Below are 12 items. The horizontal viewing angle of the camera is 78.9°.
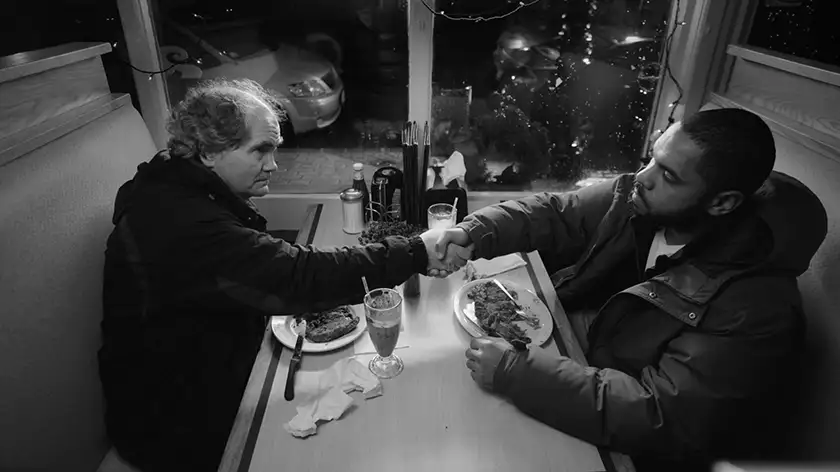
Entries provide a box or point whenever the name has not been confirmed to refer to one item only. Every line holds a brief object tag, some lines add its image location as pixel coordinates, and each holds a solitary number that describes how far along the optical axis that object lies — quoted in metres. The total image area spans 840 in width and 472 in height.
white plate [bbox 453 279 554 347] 1.40
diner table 1.04
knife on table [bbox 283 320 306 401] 1.18
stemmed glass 1.21
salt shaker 1.92
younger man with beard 1.11
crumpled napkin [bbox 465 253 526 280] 1.71
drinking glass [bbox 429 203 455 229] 1.86
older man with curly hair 1.27
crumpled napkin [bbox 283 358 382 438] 1.10
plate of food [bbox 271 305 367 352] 1.33
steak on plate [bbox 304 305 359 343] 1.35
